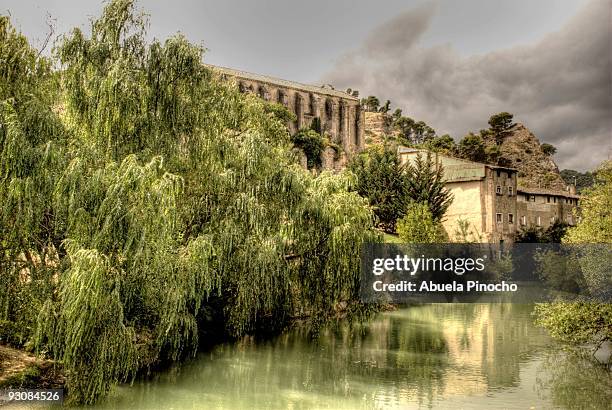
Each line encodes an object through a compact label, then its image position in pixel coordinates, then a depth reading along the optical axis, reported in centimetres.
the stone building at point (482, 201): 5575
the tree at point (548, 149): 11262
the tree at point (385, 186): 4784
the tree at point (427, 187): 4747
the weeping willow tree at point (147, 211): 1241
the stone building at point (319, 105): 8850
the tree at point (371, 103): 13900
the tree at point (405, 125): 13475
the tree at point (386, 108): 13900
